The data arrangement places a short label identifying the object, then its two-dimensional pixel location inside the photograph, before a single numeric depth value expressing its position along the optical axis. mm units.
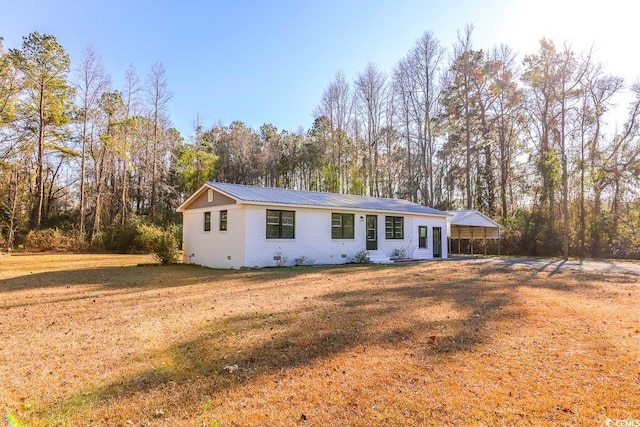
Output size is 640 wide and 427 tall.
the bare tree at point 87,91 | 27922
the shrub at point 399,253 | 20145
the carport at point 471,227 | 23859
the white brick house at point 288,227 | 15383
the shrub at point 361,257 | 18359
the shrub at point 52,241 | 25531
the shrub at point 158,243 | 17641
